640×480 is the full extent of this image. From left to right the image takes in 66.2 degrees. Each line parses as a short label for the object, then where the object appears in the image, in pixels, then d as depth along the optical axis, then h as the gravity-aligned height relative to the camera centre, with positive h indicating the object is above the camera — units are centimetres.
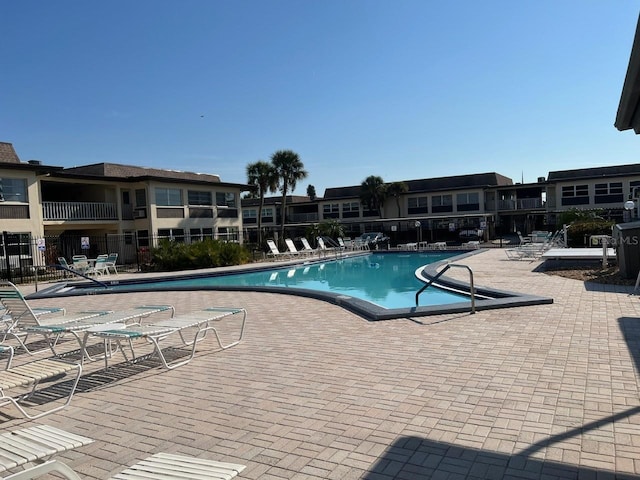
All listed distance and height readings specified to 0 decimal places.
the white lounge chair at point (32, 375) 408 -120
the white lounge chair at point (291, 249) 2805 -140
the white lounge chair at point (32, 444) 245 -111
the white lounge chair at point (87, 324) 603 -116
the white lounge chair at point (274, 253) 2702 -153
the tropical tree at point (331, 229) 3569 -46
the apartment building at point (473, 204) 3694 +109
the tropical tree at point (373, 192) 4497 +264
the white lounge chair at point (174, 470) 237 -121
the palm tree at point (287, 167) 3544 +422
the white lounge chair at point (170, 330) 550 -117
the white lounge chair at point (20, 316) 668 -112
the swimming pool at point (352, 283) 990 -211
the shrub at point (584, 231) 2272 -92
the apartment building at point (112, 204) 2139 +153
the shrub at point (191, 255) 2233 -119
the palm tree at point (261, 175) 3497 +366
